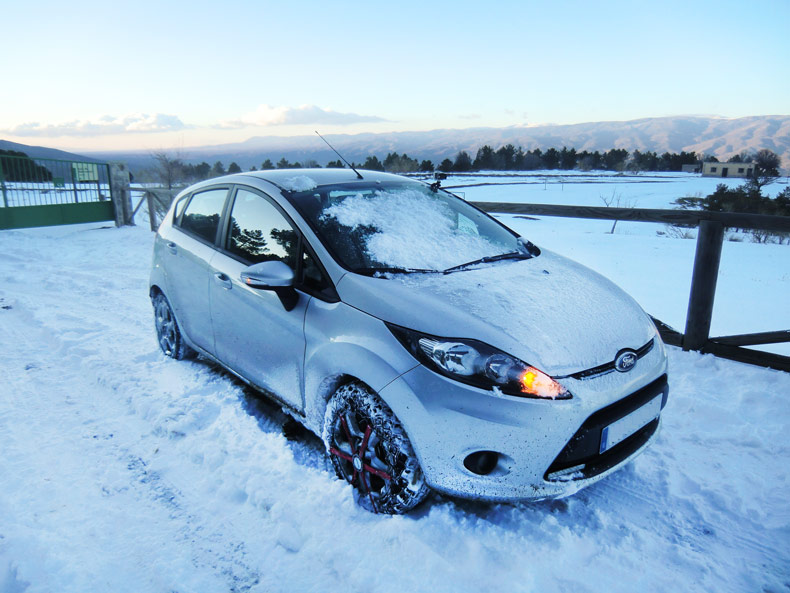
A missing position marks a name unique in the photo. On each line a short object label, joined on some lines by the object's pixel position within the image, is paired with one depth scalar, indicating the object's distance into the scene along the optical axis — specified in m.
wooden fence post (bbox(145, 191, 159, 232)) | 12.78
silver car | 1.95
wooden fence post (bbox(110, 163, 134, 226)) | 13.53
